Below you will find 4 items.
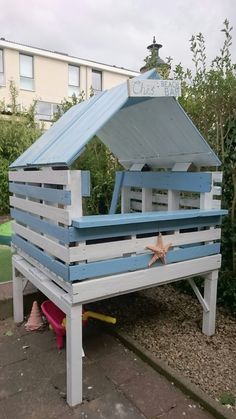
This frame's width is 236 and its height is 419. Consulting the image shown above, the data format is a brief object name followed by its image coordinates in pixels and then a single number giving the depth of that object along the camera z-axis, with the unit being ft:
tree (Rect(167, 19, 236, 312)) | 9.95
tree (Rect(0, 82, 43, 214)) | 26.62
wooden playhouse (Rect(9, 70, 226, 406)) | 6.77
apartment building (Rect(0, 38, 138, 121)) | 63.52
